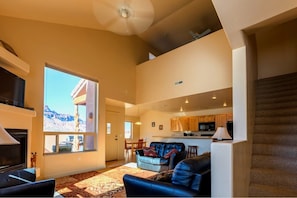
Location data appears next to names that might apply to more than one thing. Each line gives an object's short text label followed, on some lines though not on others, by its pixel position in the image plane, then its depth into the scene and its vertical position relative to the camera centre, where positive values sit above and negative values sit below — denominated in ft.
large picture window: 17.54 +0.26
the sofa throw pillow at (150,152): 21.63 -3.99
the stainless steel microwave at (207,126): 30.50 -1.69
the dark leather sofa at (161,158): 19.41 -4.31
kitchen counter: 25.49 -3.43
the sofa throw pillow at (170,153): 19.75 -3.70
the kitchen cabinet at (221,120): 29.14 -0.72
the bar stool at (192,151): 26.14 -4.63
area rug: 12.91 -5.10
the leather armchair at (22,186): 6.95 -2.63
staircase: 8.83 -1.46
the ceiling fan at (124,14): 16.96 +8.97
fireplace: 12.15 -2.47
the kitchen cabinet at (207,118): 30.54 -0.48
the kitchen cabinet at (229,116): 28.45 -0.15
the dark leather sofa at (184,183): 7.41 -2.63
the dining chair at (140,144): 31.30 -4.49
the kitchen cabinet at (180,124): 33.78 -1.51
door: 27.07 -2.70
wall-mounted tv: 12.12 +1.68
